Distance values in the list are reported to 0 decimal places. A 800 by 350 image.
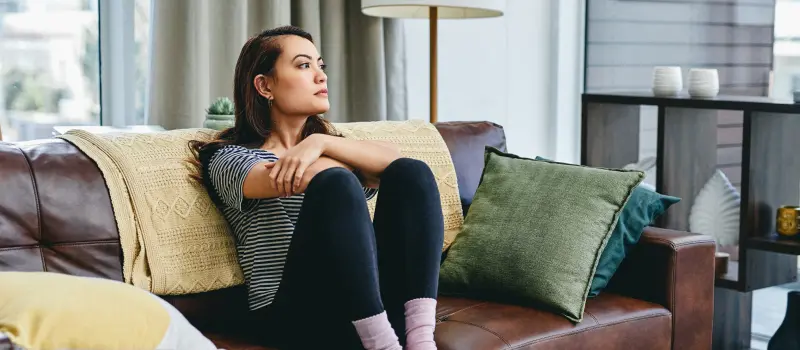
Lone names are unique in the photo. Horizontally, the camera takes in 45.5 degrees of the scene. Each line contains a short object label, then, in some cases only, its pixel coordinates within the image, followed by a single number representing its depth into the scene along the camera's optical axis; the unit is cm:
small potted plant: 253
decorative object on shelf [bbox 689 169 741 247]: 306
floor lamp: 302
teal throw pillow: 231
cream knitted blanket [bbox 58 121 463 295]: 203
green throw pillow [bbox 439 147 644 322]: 221
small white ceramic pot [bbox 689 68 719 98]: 316
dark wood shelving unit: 288
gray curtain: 302
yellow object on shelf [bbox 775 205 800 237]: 284
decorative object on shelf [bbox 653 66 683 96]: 329
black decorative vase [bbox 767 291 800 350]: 284
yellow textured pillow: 137
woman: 185
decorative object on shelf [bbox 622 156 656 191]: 357
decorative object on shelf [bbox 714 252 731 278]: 302
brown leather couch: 194
